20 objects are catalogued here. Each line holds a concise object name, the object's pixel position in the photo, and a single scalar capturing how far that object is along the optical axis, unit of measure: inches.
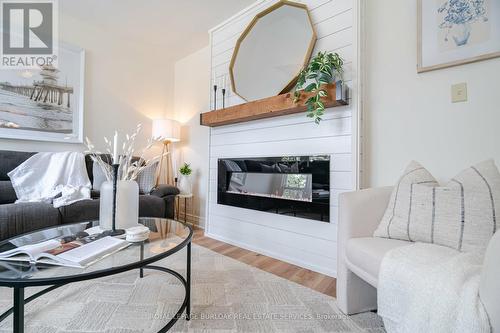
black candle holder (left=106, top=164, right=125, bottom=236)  46.8
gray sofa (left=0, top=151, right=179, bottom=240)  62.7
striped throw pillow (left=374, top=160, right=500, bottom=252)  39.0
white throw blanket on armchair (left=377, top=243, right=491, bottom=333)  27.5
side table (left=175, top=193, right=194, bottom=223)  112.5
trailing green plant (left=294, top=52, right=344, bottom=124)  65.1
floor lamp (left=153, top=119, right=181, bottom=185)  120.7
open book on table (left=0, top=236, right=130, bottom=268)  33.9
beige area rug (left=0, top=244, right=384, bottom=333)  44.3
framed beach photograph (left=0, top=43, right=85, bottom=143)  90.0
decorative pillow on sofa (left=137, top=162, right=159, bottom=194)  97.2
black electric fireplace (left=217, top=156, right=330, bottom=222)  71.5
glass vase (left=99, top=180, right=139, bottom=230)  50.0
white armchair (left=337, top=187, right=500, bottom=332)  41.9
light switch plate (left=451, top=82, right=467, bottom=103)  55.7
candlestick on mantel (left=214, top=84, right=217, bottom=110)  101.8
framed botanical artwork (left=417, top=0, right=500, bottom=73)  52.9
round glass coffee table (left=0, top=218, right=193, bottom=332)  27.7
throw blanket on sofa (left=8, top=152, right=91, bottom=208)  77.2
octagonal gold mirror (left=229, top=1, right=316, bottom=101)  78.1
